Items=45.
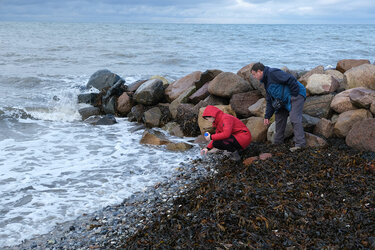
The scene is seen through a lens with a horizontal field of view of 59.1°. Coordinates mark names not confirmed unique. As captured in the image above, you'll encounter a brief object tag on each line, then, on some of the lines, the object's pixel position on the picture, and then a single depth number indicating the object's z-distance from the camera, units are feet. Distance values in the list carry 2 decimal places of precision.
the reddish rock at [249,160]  22.75
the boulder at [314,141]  23.93
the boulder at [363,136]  22.24
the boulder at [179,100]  35.96
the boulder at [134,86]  43.56
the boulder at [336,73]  35.11
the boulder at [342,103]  26.32
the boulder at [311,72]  31.65
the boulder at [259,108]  29.09
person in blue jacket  22.47
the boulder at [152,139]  29.66
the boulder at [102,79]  47.70
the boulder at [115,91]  42.79
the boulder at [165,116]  35.81
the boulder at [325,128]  25.45
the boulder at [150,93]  38.52
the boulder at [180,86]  38.63
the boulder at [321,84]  29.01
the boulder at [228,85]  32.32
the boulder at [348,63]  37.47
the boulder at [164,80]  42.40
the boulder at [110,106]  41.37
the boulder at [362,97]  24.90
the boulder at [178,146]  28.35
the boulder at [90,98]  44.89
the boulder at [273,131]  25.82
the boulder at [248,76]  32.26
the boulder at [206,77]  36.86
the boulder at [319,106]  27.48
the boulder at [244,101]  30.86
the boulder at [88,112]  40.65
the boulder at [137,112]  37.73
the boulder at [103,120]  37.47
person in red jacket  21.91
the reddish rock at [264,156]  22.92
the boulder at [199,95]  35.17
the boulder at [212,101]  33.63
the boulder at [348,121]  24.77
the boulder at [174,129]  33.12
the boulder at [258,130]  27.32
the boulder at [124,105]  40.32
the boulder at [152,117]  35.60
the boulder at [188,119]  32.83
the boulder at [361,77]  28.81
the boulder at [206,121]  31.12
